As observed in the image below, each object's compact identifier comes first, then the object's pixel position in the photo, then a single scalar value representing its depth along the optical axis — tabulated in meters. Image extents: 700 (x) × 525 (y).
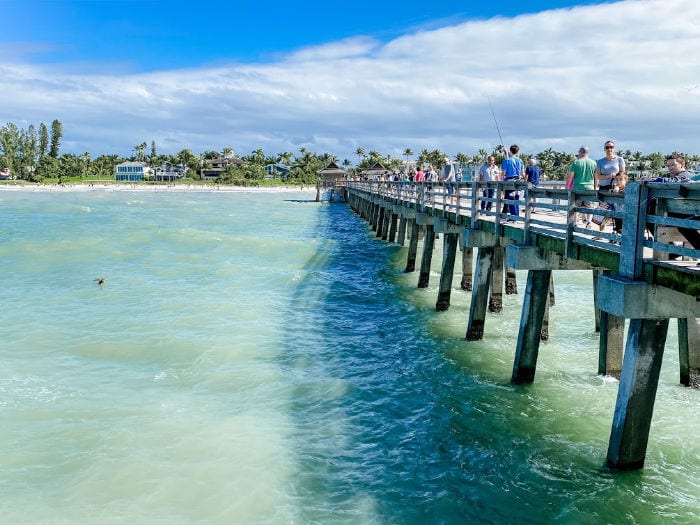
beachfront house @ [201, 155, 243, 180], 159.75
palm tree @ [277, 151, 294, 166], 175.09
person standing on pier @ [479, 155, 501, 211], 16.20
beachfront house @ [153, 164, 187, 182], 166.75
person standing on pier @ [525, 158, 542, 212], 14.14
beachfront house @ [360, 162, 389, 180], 105.59
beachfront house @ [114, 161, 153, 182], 166.50
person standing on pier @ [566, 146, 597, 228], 11.41
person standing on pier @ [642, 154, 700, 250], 9.34
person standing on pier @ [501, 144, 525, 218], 13.88
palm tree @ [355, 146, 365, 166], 159.75
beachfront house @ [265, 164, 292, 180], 171.79
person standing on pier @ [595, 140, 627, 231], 10.20
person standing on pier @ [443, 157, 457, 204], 20.49
